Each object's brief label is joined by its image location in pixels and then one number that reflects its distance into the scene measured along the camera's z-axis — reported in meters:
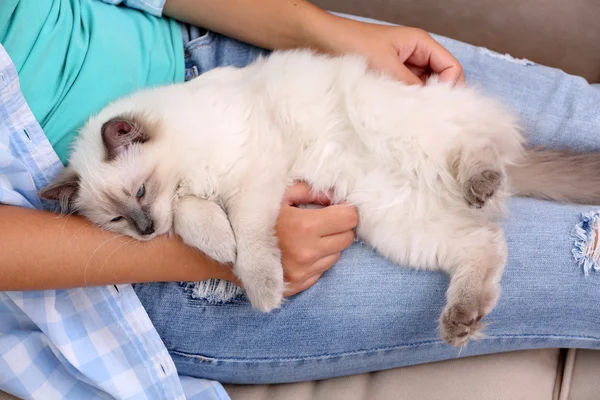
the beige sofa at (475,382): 1.20
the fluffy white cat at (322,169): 1.11
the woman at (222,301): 1.12
